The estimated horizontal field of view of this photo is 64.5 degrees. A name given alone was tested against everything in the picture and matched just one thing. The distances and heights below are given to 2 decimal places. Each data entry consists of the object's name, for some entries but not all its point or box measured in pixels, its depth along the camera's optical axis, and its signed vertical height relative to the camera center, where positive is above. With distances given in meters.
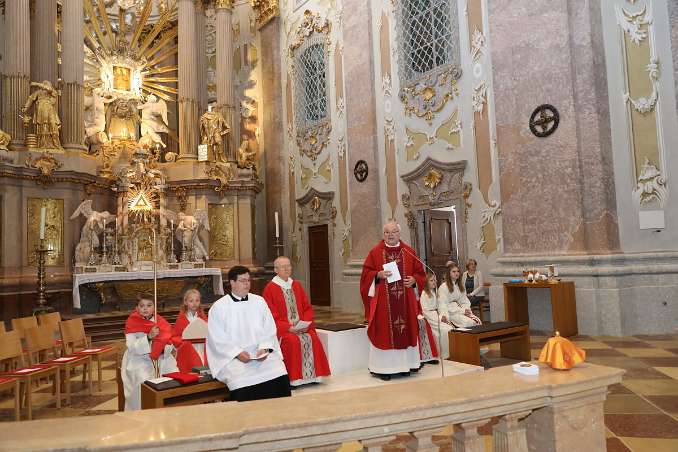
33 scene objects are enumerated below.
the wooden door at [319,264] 14.53 -0.16
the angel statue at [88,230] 11.32 +0.81
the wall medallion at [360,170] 12.80 +2.07
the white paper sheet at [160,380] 3.85 -0.83
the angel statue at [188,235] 12.88 +0.72
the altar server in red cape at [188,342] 5.05 -0.73
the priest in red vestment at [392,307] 5.88 -0.58
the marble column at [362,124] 12.59 +3.18
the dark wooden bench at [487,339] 6.04 -1.02
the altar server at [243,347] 3.81 -0.61
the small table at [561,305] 7.95 -0.85
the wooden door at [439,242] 11.61 +0.25
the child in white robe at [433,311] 6.94 -0.76
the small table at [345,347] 6.20 -1.05
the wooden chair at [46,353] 5.70 -0.98
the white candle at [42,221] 8.70 +0.80
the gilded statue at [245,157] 14.71 +2.87
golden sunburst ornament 14.49 +6.18
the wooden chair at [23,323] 7.12 -0.69
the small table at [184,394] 3.66 -0.91
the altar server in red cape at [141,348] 4.94 -0.77
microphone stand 7.08 -0.61
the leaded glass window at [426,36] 10.87 +4.61
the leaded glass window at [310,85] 14.77 +4.91
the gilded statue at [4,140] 10.68 +2.63
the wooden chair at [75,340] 6.49 -0.91
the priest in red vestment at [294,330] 5.43 -0.72
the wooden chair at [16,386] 4.74 -1.03
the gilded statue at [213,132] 14.13 +3.45
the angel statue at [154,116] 15.02 +4.26
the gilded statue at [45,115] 11.26 +3.26
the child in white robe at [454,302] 7.09 -0.67
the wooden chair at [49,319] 7.47 -0.68
